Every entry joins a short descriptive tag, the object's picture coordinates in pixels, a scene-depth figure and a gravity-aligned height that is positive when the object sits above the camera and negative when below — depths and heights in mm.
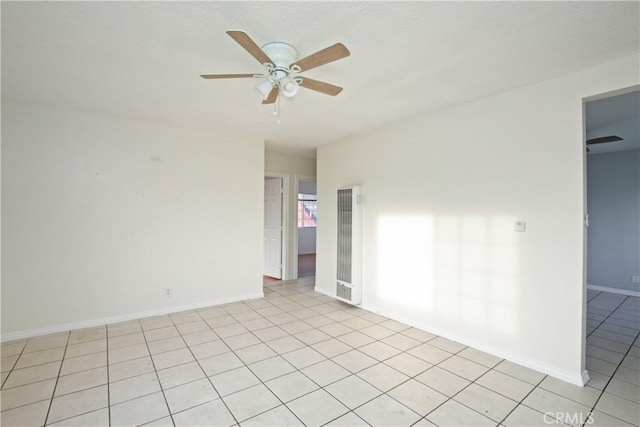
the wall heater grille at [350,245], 4164 -427
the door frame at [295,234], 5938 -366
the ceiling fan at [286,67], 1750 +978
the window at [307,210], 9375 +189
